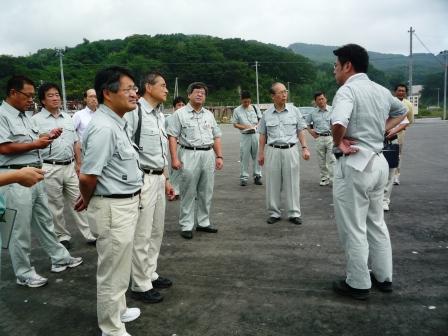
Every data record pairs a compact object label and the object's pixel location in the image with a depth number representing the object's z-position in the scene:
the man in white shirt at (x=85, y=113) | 5.83
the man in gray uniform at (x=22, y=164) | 3.67
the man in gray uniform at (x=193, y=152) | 5.30
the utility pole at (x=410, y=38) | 36.26
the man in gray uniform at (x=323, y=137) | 8.32
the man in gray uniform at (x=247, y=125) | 9.05
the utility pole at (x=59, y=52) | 39.83
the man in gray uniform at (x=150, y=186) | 3.54
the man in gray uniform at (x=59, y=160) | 4.63
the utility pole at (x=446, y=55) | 41.19
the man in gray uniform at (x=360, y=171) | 3.37
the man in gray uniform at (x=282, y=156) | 5.78
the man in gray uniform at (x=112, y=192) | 2.71
